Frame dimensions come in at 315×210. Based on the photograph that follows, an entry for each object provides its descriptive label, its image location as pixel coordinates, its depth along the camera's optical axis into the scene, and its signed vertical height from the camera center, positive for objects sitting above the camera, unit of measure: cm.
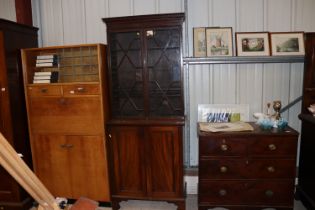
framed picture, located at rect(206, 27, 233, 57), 256 +35
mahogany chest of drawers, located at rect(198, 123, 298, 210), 219 -88
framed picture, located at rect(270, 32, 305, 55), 249 +29
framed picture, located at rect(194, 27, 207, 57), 260 +34
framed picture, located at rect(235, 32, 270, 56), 253 +30
